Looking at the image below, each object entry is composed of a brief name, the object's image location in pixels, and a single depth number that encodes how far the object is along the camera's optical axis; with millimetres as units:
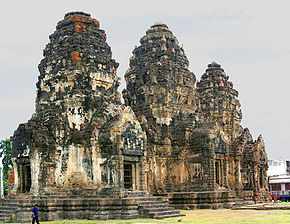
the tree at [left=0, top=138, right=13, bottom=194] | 42281
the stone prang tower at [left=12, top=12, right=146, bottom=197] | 20781
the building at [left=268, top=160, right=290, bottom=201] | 50719
